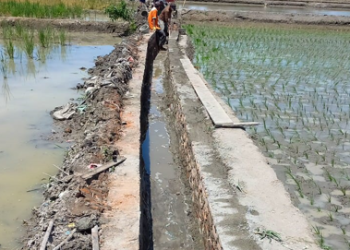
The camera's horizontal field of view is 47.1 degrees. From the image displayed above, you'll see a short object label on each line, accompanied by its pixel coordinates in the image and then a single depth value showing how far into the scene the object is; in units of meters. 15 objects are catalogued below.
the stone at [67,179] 2.87
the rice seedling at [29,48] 7.68
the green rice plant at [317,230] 2.57
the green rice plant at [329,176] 3.27
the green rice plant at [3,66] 6.36
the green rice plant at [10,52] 7.44
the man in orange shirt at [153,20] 9.46
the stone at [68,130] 4.37
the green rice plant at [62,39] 9.17
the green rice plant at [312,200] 3.01
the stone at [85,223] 2.29
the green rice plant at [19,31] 9.43
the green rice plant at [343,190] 3.12
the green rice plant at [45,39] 8.78
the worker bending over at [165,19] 10.04
